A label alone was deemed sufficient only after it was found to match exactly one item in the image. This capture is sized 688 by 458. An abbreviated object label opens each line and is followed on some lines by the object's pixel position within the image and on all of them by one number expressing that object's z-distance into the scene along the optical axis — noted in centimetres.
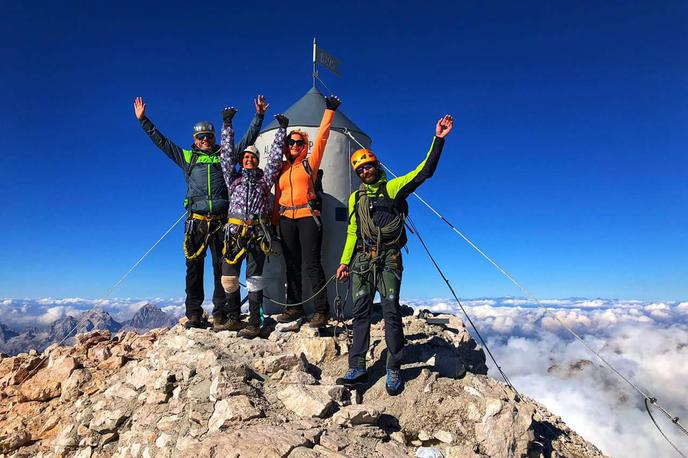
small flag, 1007
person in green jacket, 576
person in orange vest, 757
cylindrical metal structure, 850
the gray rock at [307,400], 474
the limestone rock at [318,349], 661
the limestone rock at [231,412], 442
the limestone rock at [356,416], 461
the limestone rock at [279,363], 586
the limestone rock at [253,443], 382
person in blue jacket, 761
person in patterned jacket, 718
